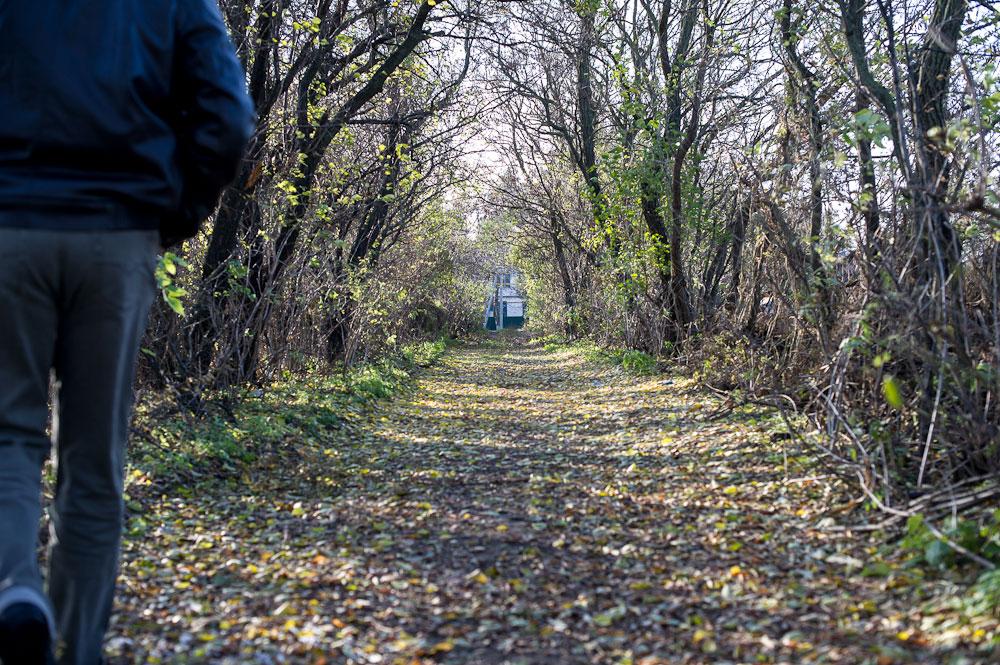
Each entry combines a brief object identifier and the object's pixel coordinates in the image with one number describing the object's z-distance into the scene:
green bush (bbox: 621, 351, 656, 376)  14.57
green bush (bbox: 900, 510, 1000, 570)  3.62
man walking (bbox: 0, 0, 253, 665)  2.40
